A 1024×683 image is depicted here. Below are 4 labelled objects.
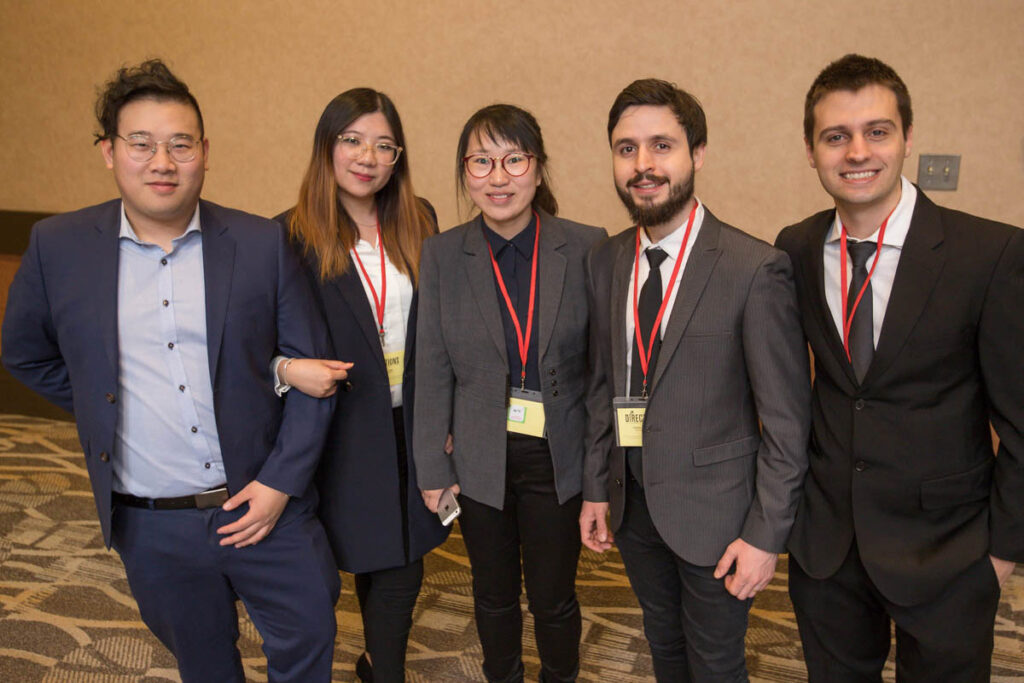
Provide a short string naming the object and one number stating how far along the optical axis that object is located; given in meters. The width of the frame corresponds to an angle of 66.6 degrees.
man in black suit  1.52
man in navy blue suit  1.76
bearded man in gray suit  1.68
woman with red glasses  1.99
